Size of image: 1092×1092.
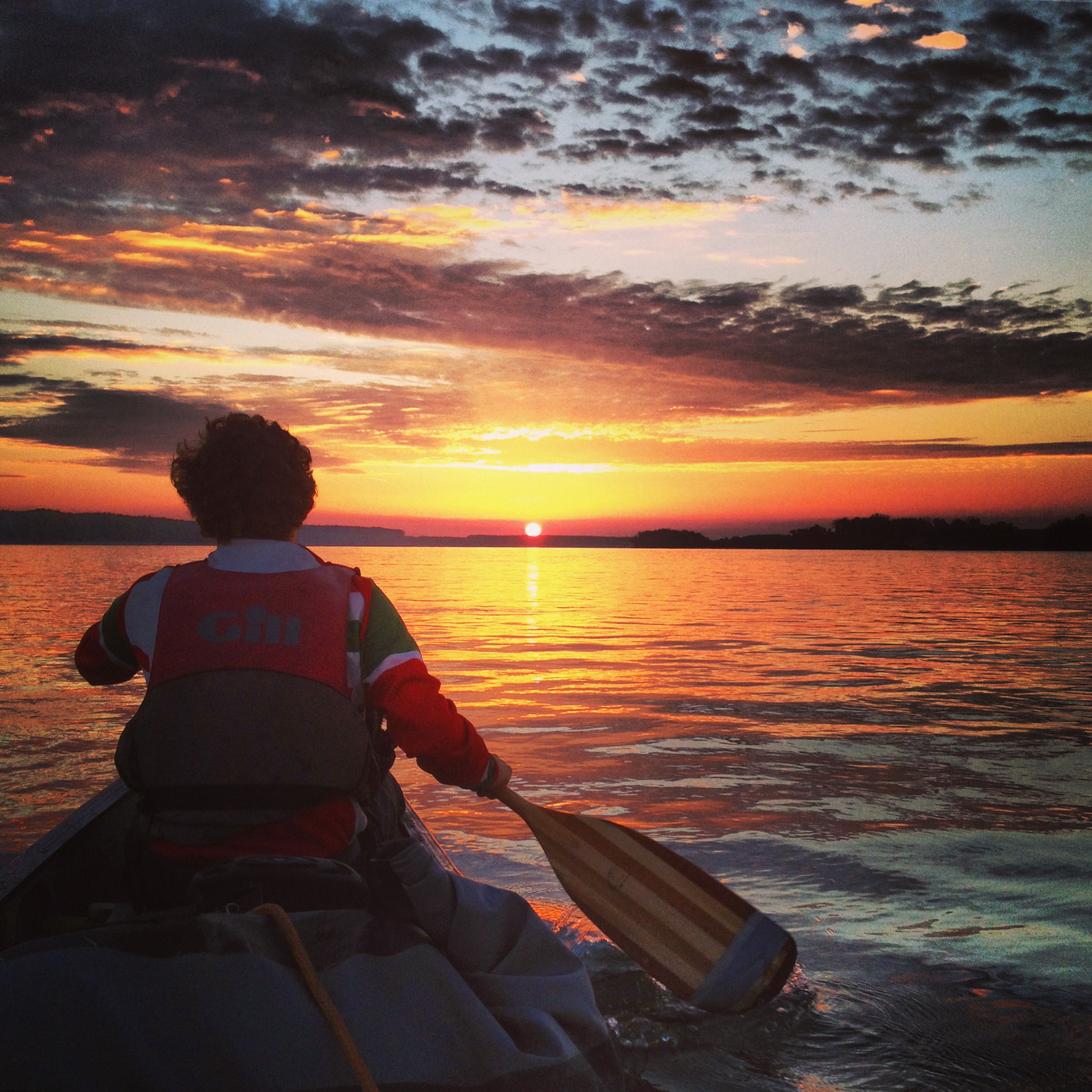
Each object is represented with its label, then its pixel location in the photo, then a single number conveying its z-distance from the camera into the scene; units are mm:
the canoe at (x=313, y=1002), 1585
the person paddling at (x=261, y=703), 2133
